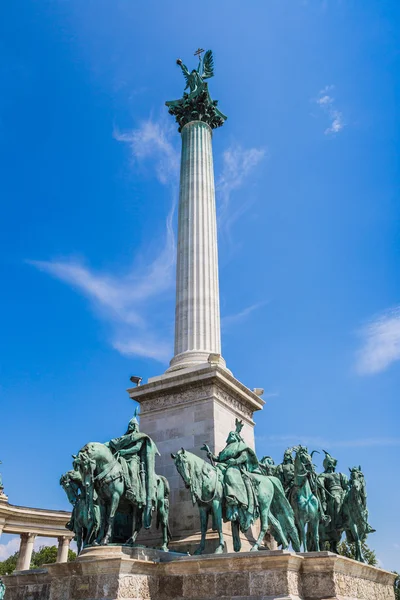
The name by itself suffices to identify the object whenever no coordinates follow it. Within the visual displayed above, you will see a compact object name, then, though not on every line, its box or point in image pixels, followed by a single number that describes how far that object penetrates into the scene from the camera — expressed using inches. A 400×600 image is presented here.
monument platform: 527.2
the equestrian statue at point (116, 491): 620.1
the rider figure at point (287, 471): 770.8
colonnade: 1841.8
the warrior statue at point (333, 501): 842.2
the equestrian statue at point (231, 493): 618.2
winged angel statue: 1210.0
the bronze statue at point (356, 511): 828.6
